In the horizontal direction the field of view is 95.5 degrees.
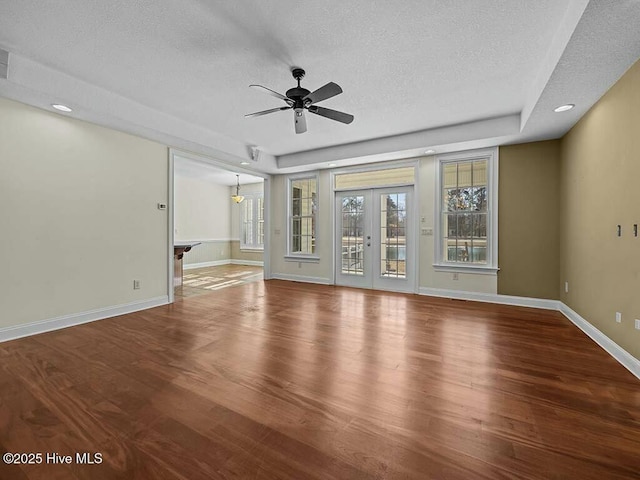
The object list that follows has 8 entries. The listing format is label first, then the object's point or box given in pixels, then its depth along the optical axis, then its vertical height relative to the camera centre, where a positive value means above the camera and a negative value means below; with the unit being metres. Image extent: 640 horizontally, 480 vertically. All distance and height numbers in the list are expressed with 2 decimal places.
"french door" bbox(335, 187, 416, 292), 5.71 -0.04
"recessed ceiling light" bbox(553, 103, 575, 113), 3.24 +1.48
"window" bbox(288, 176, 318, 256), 6.86 +0.54
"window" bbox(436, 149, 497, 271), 4.90 +0.47
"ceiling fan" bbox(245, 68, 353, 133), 2.77 +1.39
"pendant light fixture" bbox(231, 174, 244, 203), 8.80 +1.51
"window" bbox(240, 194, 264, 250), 9.76 +0.51
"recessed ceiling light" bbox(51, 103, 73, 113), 3.30 +1.49
